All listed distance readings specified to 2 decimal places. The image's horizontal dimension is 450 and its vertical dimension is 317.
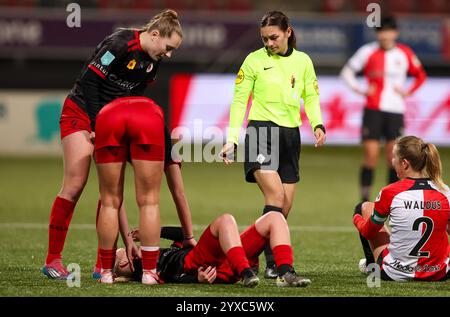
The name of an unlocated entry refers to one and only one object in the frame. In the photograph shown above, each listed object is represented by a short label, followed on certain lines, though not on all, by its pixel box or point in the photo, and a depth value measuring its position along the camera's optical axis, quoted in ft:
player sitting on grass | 37.24
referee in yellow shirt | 41.52
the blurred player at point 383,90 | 69.46
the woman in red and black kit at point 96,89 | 38.37
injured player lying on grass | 34.86
